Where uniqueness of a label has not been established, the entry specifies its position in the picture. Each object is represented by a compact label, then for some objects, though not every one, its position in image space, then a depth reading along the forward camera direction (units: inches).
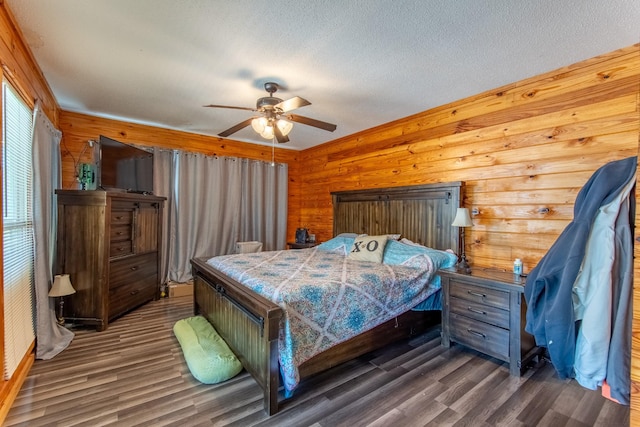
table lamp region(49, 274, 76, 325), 109.0
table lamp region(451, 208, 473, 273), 109.9
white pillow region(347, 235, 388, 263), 126.2
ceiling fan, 100.0
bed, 73.2
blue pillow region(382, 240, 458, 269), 116.6
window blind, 75.3
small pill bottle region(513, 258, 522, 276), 99.4
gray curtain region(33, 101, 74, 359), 93.2
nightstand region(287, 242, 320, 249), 190.2
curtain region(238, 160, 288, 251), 196.9
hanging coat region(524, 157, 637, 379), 65.9
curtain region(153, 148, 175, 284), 167.0
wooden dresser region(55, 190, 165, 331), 118.4
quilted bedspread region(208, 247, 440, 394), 75.8
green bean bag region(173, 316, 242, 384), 83.5
